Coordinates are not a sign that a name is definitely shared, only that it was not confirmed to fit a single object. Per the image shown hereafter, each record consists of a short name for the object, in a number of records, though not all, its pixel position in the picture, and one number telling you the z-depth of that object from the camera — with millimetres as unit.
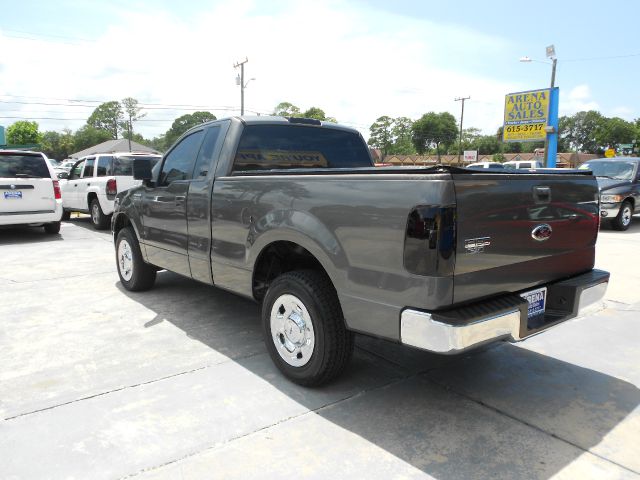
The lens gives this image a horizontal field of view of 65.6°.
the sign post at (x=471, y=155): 48944
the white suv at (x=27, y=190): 9312
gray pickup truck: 2500
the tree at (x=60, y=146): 109875
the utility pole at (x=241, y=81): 37750
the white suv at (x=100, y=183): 10859
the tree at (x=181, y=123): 101525
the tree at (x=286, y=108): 75956
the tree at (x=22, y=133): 93312
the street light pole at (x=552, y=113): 24781
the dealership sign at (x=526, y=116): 27094
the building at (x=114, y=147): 83000
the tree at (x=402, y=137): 95312
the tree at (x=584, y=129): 112125
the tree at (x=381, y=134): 92312
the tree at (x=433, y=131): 97125
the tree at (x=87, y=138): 108750
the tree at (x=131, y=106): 96875
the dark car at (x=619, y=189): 11688
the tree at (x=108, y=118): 120438
